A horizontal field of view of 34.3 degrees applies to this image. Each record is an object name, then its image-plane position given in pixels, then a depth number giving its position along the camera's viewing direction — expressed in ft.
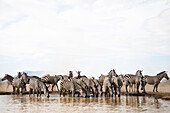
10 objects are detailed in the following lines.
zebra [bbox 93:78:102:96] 81.72
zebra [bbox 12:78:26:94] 93.35
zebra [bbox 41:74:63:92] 96.63
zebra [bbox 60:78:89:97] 77.04
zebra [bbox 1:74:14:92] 103.04
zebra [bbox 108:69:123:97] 81.52
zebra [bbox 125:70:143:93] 94.73
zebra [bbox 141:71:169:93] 101.19
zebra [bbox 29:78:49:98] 79.52
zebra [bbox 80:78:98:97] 81.09
